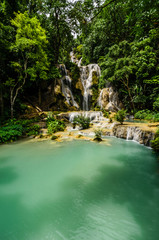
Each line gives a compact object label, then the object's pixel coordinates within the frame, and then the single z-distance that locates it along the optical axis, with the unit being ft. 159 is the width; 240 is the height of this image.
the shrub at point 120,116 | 29.04
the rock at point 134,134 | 20.83
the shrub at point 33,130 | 29.14
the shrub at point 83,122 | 33.12
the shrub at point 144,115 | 36.57
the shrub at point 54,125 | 31.01
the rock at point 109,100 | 53.26
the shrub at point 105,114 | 43.06
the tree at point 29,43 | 30.68
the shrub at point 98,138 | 24.44
